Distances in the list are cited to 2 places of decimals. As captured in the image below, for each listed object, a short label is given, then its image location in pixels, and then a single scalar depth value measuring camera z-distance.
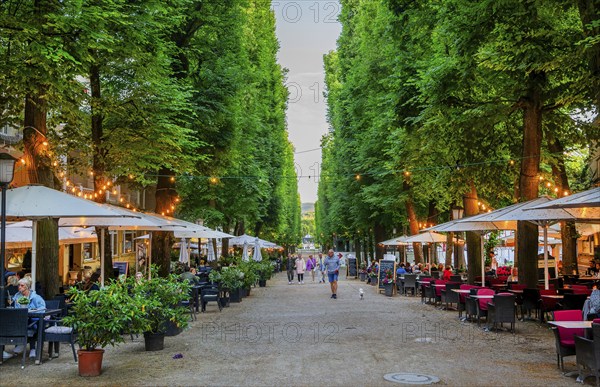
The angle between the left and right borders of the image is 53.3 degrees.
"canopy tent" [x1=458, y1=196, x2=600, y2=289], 13.70
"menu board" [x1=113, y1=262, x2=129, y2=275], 30.36
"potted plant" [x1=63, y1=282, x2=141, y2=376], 9.64
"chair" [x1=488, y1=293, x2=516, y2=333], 14.34
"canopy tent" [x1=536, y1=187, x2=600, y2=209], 9.98
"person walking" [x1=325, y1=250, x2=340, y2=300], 26.09
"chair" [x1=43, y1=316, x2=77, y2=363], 10.81
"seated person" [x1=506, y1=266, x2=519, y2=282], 25.33
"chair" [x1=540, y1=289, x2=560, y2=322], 15.31
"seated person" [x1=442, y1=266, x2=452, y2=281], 26.09
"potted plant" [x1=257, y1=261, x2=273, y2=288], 35.44
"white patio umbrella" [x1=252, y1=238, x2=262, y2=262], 37.44
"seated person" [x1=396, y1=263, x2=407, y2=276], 30.33
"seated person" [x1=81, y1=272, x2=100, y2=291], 15.32
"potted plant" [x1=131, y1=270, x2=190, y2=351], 11.59
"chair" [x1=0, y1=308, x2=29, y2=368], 10.18
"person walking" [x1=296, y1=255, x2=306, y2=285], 41.72
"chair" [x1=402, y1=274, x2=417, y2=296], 28.37
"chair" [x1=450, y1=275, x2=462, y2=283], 24.84
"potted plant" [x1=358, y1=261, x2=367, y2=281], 43.91
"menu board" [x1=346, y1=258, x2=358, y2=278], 51.31
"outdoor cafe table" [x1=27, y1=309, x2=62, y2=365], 10.62
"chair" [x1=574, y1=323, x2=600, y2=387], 8.38
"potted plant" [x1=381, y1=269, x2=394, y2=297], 28.36
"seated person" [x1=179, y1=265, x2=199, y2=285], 20.67
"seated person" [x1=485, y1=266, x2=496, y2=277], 28.62
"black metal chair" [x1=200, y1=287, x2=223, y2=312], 20.25
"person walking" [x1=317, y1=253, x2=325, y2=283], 43.00
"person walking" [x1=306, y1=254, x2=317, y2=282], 44.68
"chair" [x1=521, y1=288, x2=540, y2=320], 16.22
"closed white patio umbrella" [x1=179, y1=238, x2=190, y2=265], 28.24
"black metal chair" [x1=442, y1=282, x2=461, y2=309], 19.41
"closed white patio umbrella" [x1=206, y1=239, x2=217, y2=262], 36.59
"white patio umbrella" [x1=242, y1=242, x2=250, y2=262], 35.38
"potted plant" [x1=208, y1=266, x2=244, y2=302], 22.42
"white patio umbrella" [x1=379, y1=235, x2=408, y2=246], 32.60
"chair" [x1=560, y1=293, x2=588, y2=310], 14.40
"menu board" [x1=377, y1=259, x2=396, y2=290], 32.34
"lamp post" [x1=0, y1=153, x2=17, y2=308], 11.12
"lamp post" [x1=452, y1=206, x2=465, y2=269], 27.17
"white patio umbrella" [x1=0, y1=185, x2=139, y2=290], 11.55
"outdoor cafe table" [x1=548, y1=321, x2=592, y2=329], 9.37
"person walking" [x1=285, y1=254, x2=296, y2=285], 42.50
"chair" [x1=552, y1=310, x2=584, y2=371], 9.66
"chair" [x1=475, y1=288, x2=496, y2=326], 15.41
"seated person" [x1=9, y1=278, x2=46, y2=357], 10.93
